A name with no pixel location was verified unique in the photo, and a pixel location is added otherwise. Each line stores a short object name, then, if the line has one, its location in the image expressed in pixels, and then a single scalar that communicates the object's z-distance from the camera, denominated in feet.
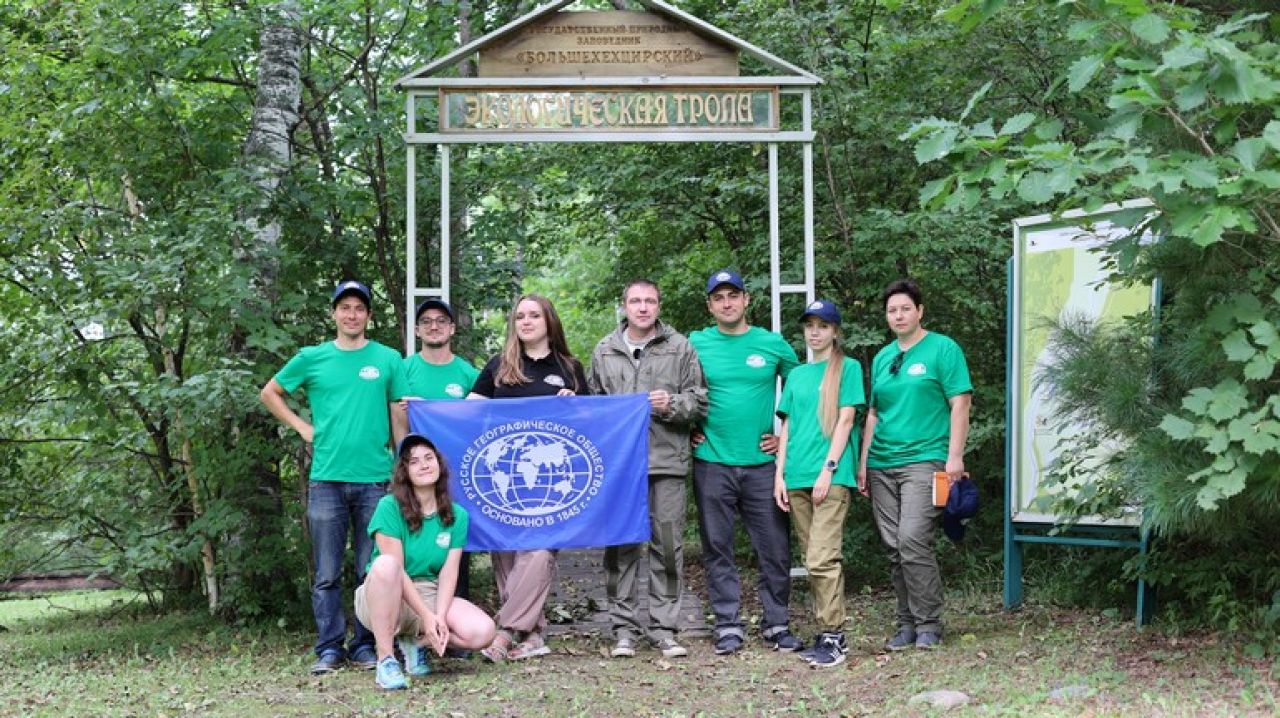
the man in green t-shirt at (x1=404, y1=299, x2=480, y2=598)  22.89
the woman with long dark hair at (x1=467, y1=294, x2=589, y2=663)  21.66
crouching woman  19.34
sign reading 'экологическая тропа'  25.00
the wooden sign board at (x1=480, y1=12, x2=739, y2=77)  25.25
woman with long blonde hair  21.47
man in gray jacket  21.80
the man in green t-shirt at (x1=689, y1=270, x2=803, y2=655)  22.16
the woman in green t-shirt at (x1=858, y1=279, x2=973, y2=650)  21.40
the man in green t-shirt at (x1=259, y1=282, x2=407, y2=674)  21.35
